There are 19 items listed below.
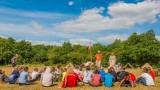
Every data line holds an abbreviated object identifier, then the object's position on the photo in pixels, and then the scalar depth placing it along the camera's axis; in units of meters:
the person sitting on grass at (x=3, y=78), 9.82
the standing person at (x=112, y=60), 11.71
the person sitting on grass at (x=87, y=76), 9.73
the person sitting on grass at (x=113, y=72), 9.73
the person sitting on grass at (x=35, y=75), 10.14
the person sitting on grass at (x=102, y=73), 9.61
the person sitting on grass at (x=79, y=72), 9.83
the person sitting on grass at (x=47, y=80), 9.36
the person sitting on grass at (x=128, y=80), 9.27
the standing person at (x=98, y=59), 12.23
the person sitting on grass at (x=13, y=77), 9.60
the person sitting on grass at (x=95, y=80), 9.37
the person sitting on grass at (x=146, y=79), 9.57
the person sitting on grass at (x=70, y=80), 9.26
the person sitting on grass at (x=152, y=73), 10.03
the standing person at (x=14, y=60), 12.84
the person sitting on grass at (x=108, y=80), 9.31
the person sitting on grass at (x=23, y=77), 9.42
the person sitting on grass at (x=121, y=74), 9.45
